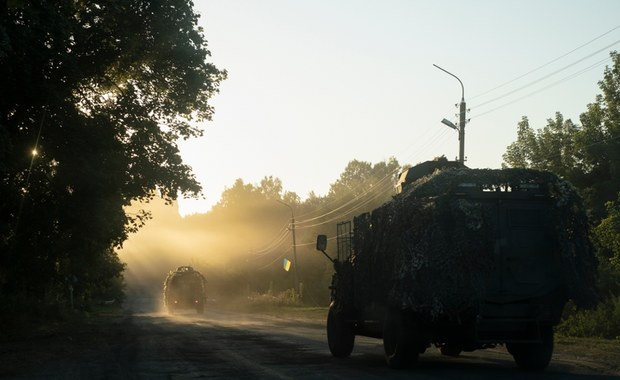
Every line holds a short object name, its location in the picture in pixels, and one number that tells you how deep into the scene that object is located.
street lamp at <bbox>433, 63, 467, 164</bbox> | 30.22
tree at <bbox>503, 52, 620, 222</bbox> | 52.22
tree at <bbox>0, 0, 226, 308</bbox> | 23.23
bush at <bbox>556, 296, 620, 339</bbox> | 22.60
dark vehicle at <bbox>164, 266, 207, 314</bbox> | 54.38
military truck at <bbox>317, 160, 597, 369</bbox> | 11.72
